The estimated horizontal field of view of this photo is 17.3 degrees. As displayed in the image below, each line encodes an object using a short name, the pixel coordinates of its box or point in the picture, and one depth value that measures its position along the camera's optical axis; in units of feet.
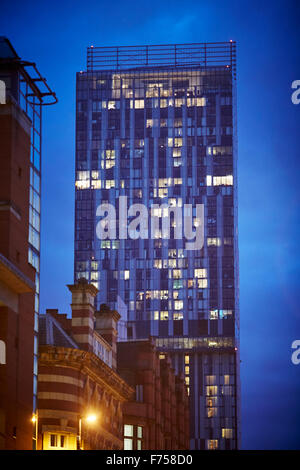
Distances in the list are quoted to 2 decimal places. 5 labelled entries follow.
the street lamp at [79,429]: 213.71
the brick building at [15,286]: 217.56
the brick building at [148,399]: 356.18
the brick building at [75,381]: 272.10
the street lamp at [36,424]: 246.68
